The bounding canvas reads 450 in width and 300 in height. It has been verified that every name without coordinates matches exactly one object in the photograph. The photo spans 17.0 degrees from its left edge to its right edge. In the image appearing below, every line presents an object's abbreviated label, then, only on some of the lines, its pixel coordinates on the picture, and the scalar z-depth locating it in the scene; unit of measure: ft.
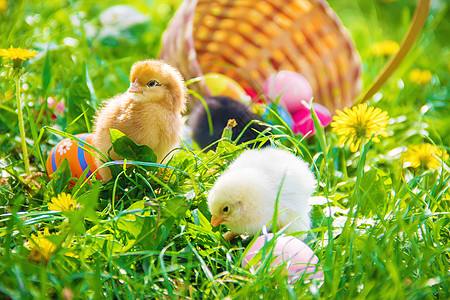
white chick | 3.76
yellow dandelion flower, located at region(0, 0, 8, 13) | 4.71
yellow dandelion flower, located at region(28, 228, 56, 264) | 3.62
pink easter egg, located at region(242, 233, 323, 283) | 3.69
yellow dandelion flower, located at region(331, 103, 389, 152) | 3.93
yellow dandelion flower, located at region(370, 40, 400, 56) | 5.17
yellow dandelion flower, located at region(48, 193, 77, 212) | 3.75
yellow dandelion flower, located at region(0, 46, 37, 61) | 3.90
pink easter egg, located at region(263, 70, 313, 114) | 4.54
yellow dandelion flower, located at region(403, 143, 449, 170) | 4.10
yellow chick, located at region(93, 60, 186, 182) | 3.87
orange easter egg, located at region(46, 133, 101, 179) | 3.95
